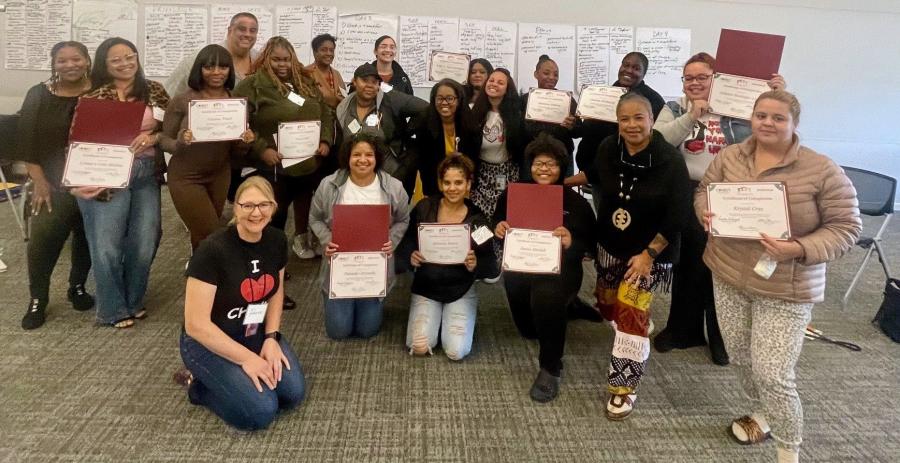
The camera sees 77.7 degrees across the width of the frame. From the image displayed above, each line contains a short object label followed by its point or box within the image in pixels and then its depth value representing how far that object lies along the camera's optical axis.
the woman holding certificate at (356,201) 3.09
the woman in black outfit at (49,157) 2.99
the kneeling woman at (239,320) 2.25
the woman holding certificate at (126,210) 3.00
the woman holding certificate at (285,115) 3.54
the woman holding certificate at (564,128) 3.57
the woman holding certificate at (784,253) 1.97
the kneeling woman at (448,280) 3.02
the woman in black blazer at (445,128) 3.46
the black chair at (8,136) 4.49
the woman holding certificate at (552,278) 2.73
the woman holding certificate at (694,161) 2.86
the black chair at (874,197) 3.75
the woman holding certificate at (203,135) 3.09
